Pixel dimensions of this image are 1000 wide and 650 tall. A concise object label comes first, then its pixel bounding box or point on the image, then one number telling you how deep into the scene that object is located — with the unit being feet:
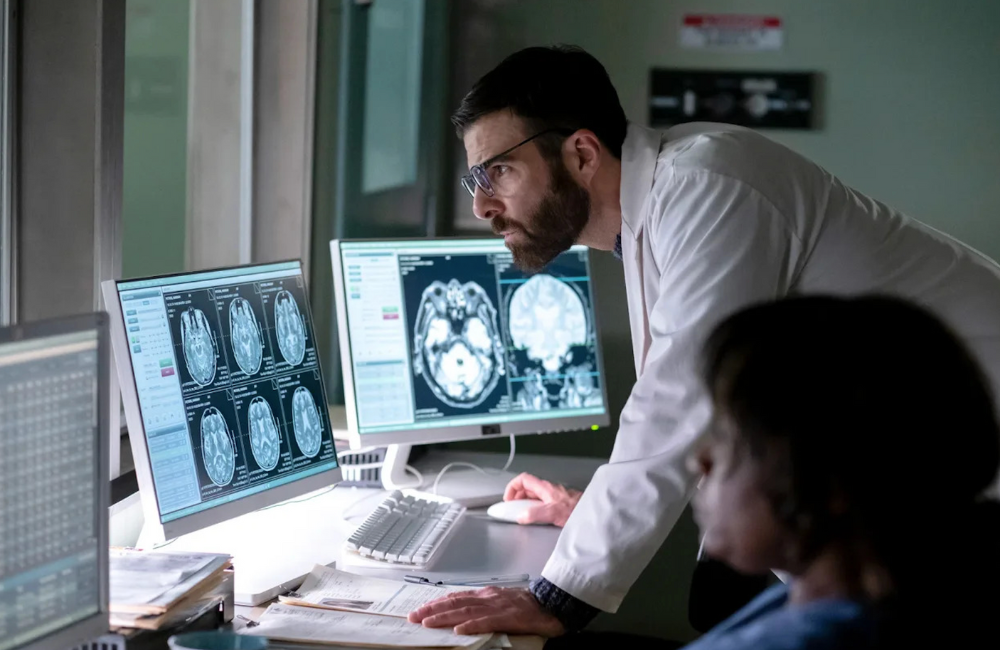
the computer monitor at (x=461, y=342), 7.53
